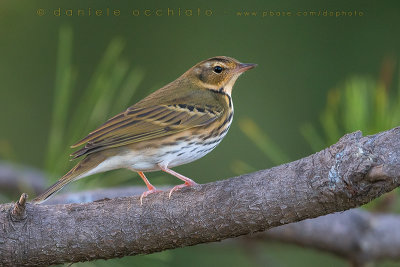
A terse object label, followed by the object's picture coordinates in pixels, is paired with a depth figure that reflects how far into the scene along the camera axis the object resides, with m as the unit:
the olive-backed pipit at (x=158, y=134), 7.39
